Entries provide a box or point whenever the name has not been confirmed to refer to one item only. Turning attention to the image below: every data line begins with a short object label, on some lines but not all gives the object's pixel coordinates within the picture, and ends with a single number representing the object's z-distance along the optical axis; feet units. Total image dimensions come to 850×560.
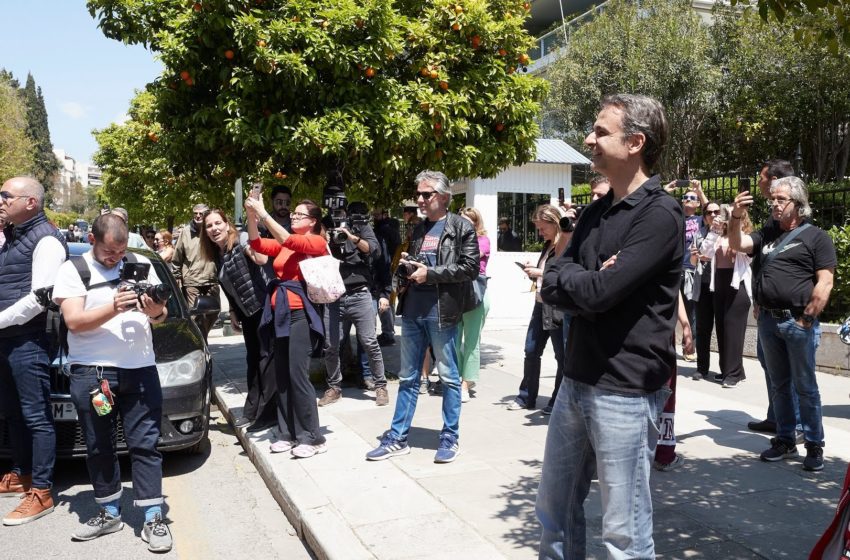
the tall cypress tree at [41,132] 262.26
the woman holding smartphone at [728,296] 26.12
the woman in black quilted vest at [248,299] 20.02
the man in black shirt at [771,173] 17.81
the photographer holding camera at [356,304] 23.32
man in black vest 15.02
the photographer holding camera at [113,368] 13.30
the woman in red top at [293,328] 18.01
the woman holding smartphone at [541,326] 19.44
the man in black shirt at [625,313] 8.18
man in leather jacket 17.15
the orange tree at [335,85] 22.31
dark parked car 16.88
